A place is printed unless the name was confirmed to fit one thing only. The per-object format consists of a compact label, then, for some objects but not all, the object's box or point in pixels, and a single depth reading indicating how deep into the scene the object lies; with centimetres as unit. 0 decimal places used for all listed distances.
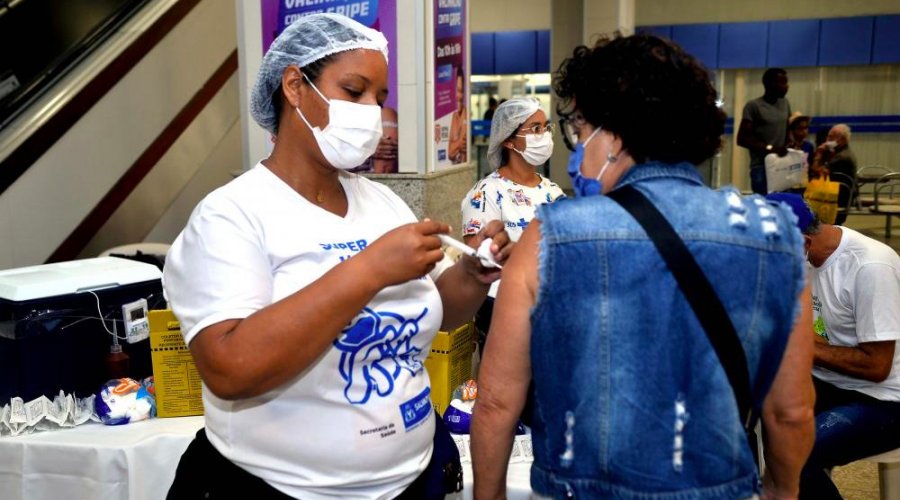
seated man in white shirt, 254
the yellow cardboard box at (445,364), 235
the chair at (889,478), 282
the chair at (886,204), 841
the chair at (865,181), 895
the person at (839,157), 764
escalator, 516
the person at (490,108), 1355
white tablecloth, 220
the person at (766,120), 710
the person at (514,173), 377
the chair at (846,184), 786
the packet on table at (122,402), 233
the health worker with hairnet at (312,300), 128
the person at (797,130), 738
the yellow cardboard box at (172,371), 233
